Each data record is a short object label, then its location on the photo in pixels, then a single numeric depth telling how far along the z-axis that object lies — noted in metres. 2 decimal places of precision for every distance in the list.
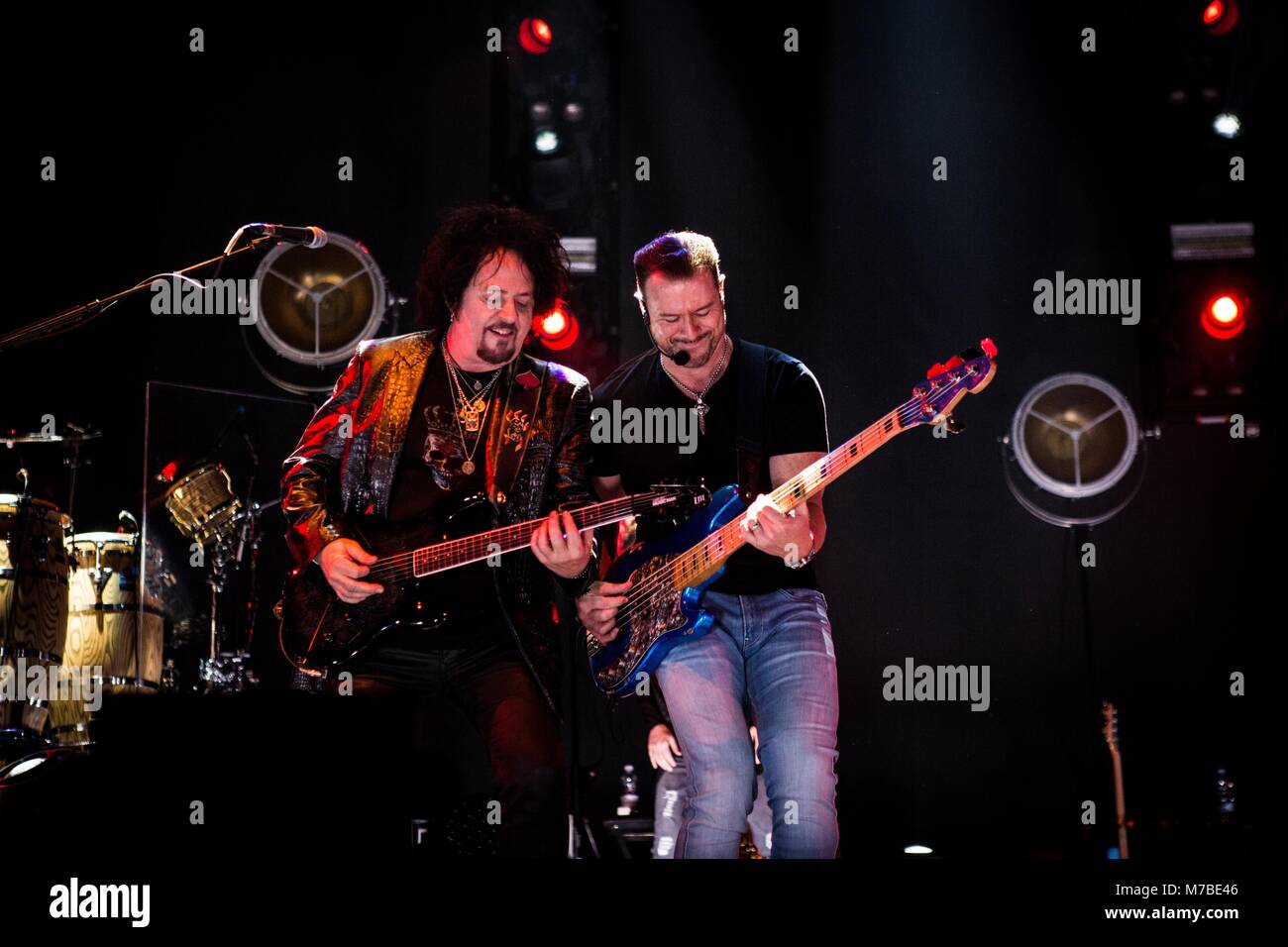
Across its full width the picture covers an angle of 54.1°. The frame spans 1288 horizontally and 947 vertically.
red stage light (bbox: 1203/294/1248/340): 5.51
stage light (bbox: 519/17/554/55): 5.66
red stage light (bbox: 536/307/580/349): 5.59
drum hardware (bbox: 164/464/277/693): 5.79
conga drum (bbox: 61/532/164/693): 5.71
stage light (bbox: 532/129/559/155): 5.69
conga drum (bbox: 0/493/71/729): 5.15
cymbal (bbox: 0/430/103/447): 5.28
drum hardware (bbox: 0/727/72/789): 4.14
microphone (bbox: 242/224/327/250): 4.16
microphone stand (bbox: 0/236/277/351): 4.05
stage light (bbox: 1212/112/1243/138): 5.68
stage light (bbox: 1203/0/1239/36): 5.63
